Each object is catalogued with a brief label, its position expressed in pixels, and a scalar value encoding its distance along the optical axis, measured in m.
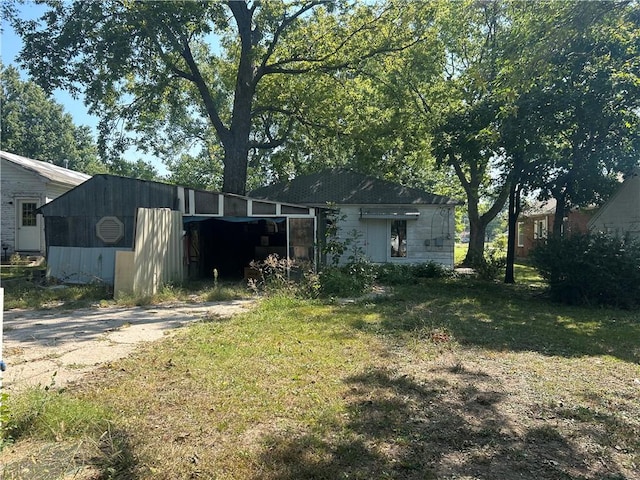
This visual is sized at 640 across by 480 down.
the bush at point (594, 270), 10.67
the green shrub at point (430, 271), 17.06
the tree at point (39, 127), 40.58
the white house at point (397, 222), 18.91
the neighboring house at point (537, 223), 21.98
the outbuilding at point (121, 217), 12.81
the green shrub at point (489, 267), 16.62
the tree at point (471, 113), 13.43
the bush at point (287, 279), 11.15
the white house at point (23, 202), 18.53
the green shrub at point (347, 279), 11.55
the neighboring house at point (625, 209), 14.45
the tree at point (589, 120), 11.30
